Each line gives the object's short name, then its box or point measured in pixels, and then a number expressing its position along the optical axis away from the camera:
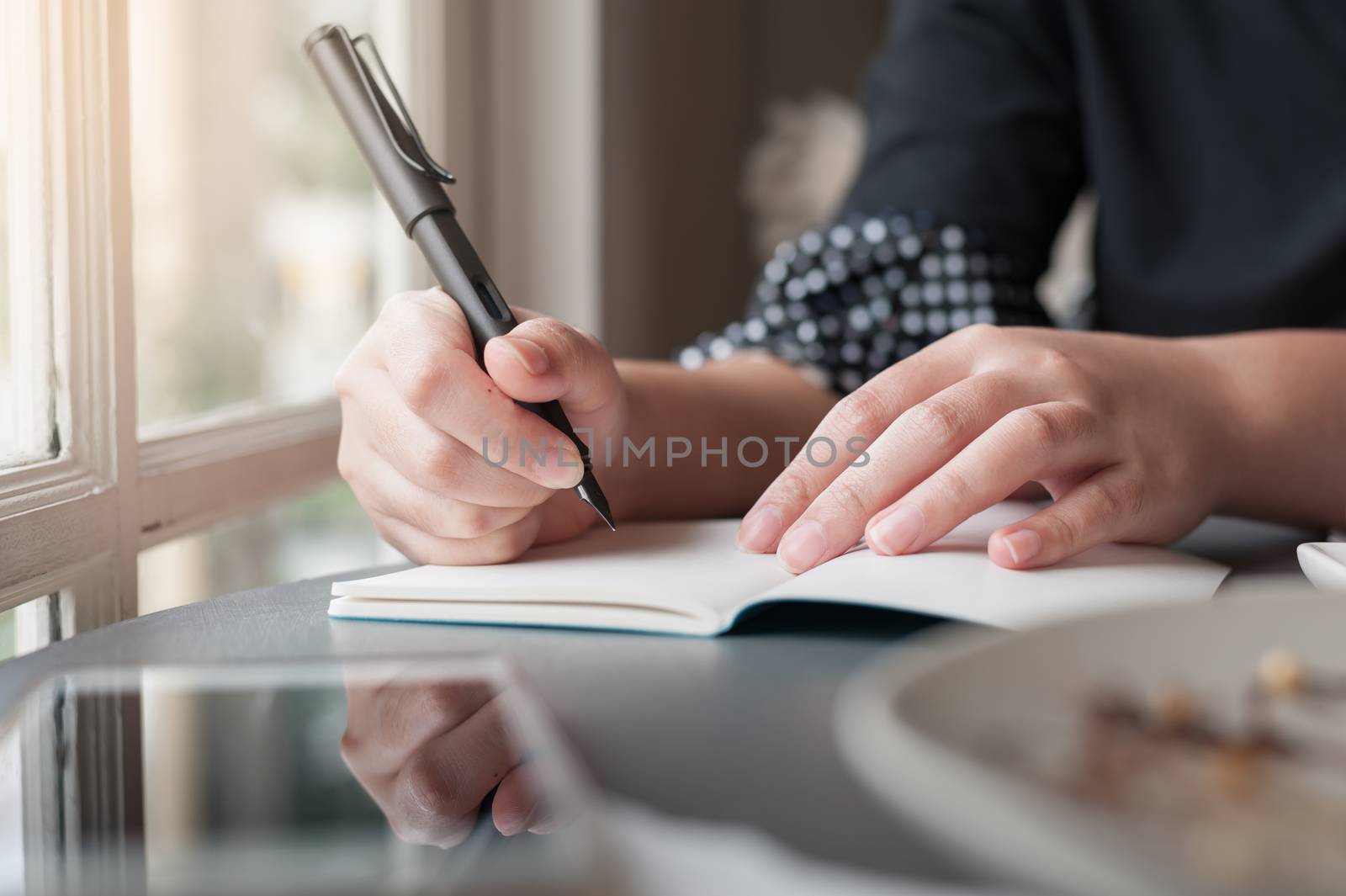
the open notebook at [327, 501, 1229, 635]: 0.33
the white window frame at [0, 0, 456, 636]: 0.45
